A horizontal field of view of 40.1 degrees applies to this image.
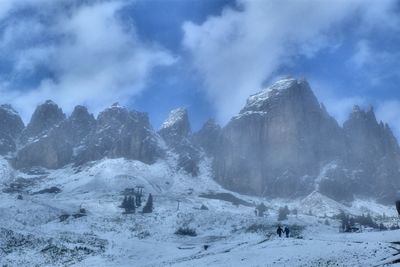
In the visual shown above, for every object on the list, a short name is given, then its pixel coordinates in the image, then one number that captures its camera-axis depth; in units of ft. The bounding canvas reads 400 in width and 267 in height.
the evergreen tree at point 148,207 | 439.88
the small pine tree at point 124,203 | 463.21
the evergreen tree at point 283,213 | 414.12
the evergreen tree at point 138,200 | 488.27
